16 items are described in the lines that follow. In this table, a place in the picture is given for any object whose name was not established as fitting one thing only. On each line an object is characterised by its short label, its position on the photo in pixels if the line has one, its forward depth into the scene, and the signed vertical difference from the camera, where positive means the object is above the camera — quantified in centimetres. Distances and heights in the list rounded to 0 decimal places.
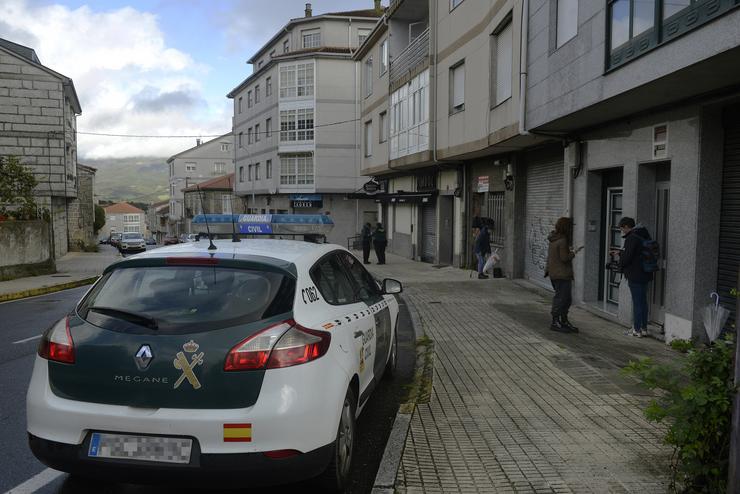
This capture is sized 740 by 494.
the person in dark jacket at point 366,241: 2356 -143
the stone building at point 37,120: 2719 +388
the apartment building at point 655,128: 690 +113
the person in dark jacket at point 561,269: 894 -96
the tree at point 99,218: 6100 -146
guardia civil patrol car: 323 -97
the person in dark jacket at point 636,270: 851 -94
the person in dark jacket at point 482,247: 1670 -119
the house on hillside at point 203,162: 7700 +545
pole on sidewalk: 299 -118
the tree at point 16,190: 1872 +47
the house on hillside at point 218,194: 6184 +112
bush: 317 -111
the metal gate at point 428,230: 2352 -105
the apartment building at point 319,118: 4172 +609
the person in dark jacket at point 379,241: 2245 -140
